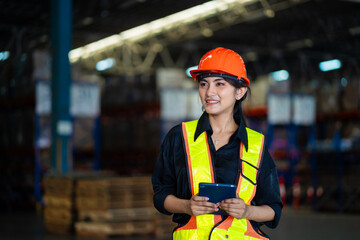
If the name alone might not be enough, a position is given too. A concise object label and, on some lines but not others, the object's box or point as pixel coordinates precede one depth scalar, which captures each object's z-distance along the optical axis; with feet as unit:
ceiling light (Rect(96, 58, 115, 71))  87.65
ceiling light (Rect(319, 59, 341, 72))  86.65
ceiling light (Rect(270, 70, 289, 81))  92.17
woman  7.95
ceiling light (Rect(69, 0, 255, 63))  57.11
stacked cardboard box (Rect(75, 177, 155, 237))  29.22
